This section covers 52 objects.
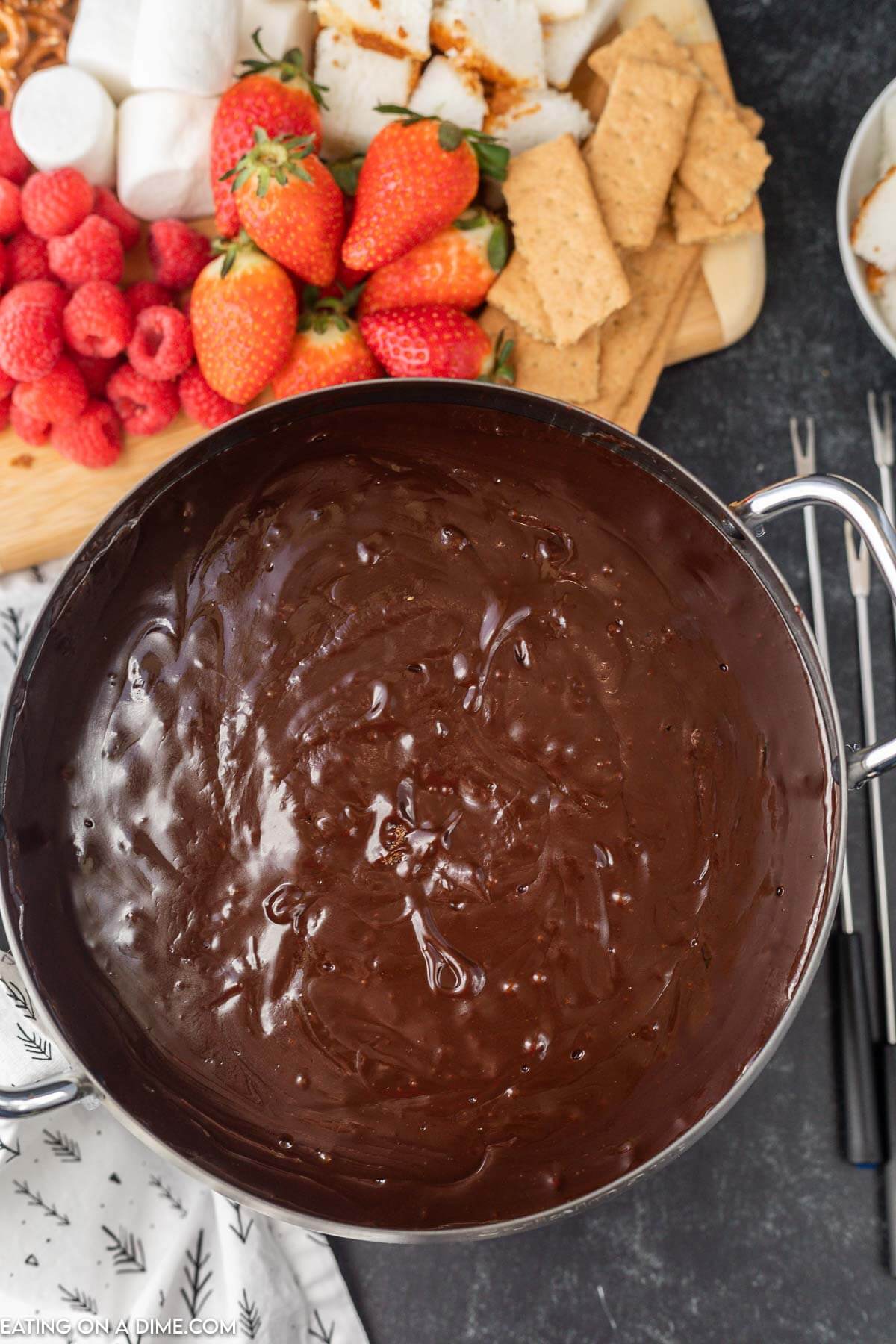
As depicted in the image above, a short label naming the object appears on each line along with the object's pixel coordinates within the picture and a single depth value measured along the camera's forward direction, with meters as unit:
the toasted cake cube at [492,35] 0.74
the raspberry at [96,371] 0.76
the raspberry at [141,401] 0.75
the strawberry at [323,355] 0.75
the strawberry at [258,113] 0.73
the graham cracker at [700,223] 0.75
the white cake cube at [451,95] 0.75
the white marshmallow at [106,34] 0.75
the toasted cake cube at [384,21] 0.74
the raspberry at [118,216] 0.76
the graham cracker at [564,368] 0.76
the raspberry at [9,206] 0.75
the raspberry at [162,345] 0.75
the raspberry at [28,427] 0.75
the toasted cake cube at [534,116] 0.76
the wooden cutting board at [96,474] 0.76
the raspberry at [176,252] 0.75
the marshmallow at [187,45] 0.73
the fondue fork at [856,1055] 0.77
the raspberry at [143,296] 0.76
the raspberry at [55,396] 0.74
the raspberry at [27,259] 0.76
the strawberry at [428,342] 0.74
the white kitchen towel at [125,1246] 0.76
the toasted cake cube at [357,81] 0.75
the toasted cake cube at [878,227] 0.75
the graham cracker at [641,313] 0.76
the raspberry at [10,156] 0.76
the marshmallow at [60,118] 0.75
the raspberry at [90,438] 0.75
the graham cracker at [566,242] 0.75
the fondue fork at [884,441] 0.78
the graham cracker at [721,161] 0.75
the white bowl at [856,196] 0.75
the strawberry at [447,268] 0.75
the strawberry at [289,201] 0.72
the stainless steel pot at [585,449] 0.67
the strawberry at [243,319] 0.73
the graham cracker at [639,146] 0.75
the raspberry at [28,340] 0.73
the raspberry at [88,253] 0.74
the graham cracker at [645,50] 0.75
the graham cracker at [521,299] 0.75
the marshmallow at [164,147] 0.75
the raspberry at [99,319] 0.74
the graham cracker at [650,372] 0.77
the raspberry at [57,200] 0.74
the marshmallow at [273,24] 0.75
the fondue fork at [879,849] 0.77
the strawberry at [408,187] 0.73
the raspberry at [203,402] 0.75
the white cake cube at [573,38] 0.76
